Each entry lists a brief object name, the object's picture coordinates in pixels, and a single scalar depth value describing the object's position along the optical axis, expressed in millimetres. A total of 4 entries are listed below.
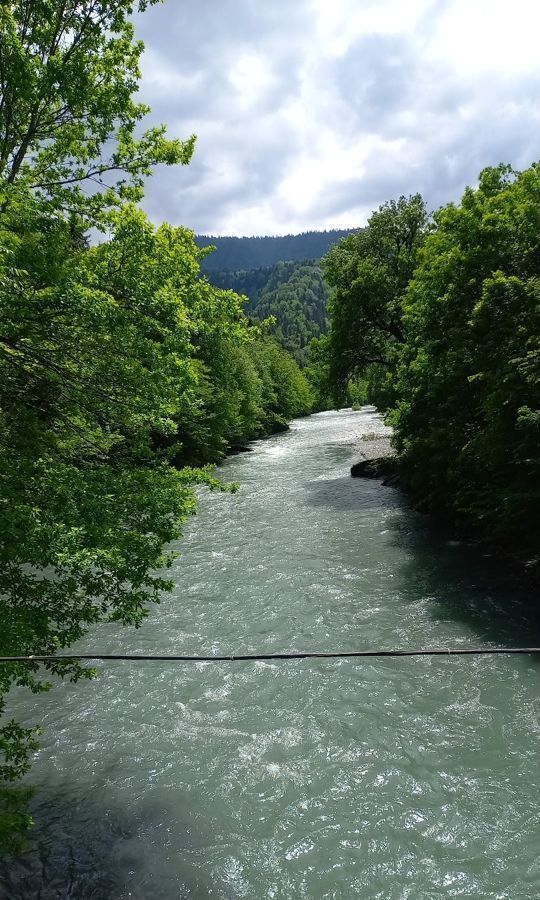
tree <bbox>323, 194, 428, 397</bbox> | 28172
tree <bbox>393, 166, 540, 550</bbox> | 11820
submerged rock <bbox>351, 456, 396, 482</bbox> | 26188
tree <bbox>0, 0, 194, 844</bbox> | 5641
